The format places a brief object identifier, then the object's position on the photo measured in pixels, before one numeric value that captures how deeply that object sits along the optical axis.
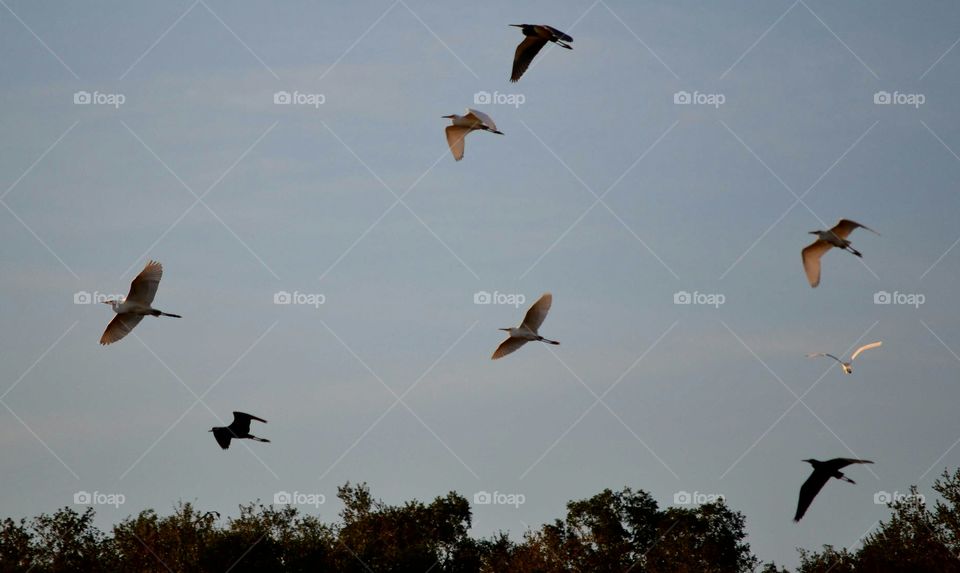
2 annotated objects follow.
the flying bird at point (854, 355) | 36.88
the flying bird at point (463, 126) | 39.72
